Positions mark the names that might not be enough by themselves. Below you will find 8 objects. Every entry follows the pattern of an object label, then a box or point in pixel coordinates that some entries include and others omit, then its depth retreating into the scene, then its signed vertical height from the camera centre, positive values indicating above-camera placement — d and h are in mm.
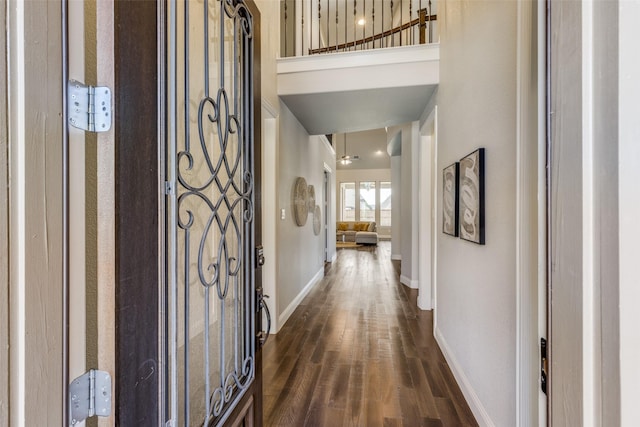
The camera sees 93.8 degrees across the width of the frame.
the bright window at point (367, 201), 12609 +418
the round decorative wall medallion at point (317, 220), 5107 -158
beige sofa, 10516 -767
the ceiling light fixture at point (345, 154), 10074 +2065
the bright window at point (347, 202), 12750 +383
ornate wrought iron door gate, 927 -2
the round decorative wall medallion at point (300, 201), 3828 +134
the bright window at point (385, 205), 12445 +246
